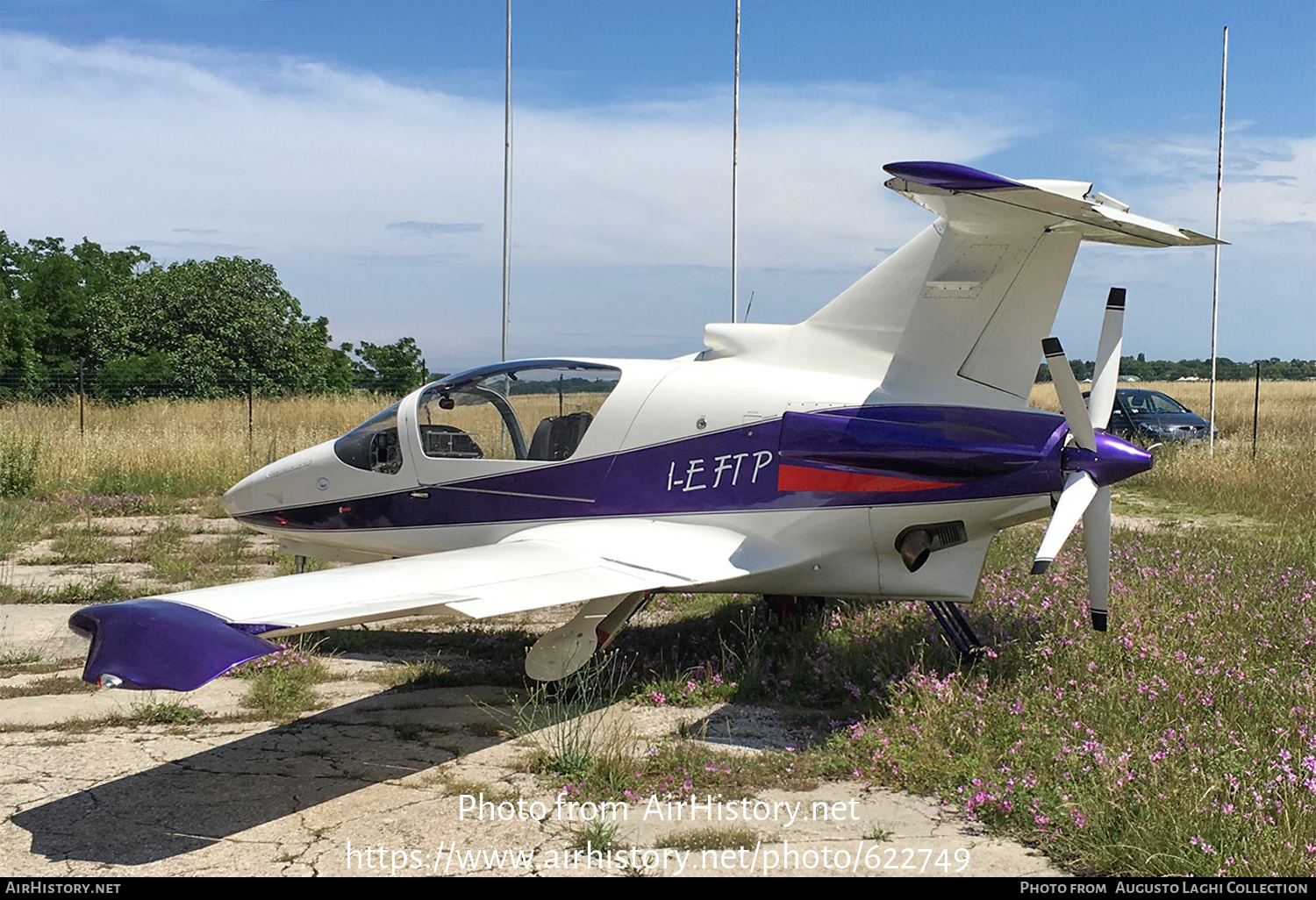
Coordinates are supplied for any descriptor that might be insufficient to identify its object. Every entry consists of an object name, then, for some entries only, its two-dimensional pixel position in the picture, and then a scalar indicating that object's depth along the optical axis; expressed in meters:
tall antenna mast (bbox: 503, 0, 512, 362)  17.77
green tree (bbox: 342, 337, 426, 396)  44.41
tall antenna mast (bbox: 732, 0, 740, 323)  18.61
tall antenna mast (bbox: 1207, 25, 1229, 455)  19.77
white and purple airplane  6.22
